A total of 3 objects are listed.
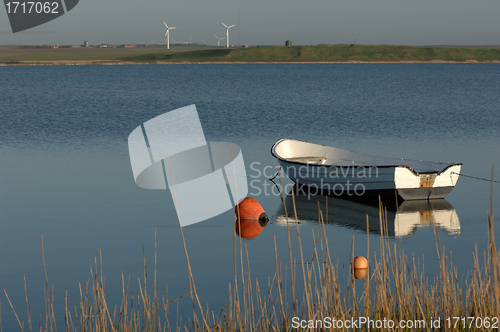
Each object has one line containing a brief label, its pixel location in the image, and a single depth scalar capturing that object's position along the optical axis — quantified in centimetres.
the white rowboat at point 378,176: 2681
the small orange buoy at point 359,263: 1600
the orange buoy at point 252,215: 2328
